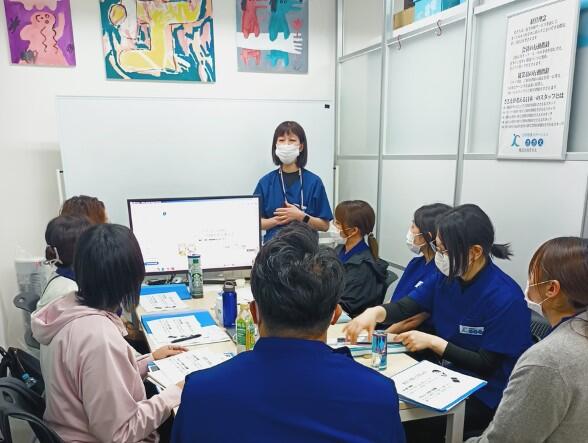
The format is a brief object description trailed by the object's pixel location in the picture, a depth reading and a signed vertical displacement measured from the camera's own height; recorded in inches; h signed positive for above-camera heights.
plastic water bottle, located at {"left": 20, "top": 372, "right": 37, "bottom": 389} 61.5 -32.6
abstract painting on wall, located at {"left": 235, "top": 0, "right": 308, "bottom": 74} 134.3 +32.5
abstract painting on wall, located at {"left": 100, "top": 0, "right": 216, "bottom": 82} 123.8 +29.2
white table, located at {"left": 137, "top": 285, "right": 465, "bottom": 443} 49.9 -29.6
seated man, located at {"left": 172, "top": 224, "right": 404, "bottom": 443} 29.7 -16.5
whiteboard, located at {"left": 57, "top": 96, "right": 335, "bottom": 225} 115.2 -0.4
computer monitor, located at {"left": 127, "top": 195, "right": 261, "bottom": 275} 91.3 -18.1
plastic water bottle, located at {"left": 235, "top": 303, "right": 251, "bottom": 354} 60.2 -24.6
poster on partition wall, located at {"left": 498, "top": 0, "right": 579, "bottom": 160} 70.7 +10.0
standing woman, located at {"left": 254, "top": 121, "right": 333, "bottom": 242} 112.0 -11.8
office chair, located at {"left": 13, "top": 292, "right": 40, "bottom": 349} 80.6 -29.0
